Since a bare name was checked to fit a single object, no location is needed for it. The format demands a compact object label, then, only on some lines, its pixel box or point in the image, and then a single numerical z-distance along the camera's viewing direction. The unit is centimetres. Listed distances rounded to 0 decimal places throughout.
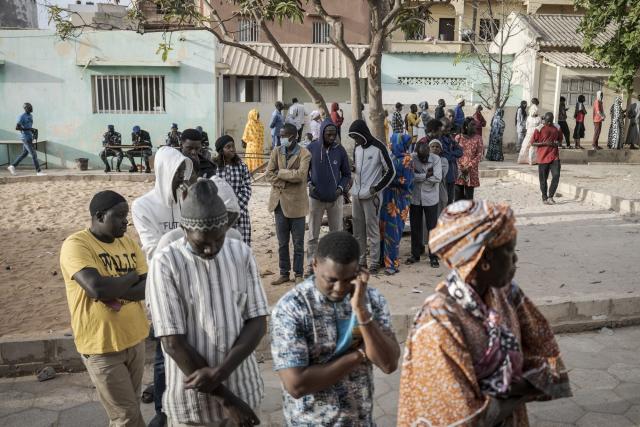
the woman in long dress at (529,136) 1852
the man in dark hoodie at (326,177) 702
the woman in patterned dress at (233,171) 618
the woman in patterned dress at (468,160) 966
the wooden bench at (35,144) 1688
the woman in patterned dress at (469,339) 199
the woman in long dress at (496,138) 1877
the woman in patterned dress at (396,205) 726
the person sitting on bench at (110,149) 1634
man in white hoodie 367
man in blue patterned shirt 224
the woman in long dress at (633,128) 2059
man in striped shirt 243
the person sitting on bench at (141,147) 1630
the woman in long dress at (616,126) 2006
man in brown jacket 683
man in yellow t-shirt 307
